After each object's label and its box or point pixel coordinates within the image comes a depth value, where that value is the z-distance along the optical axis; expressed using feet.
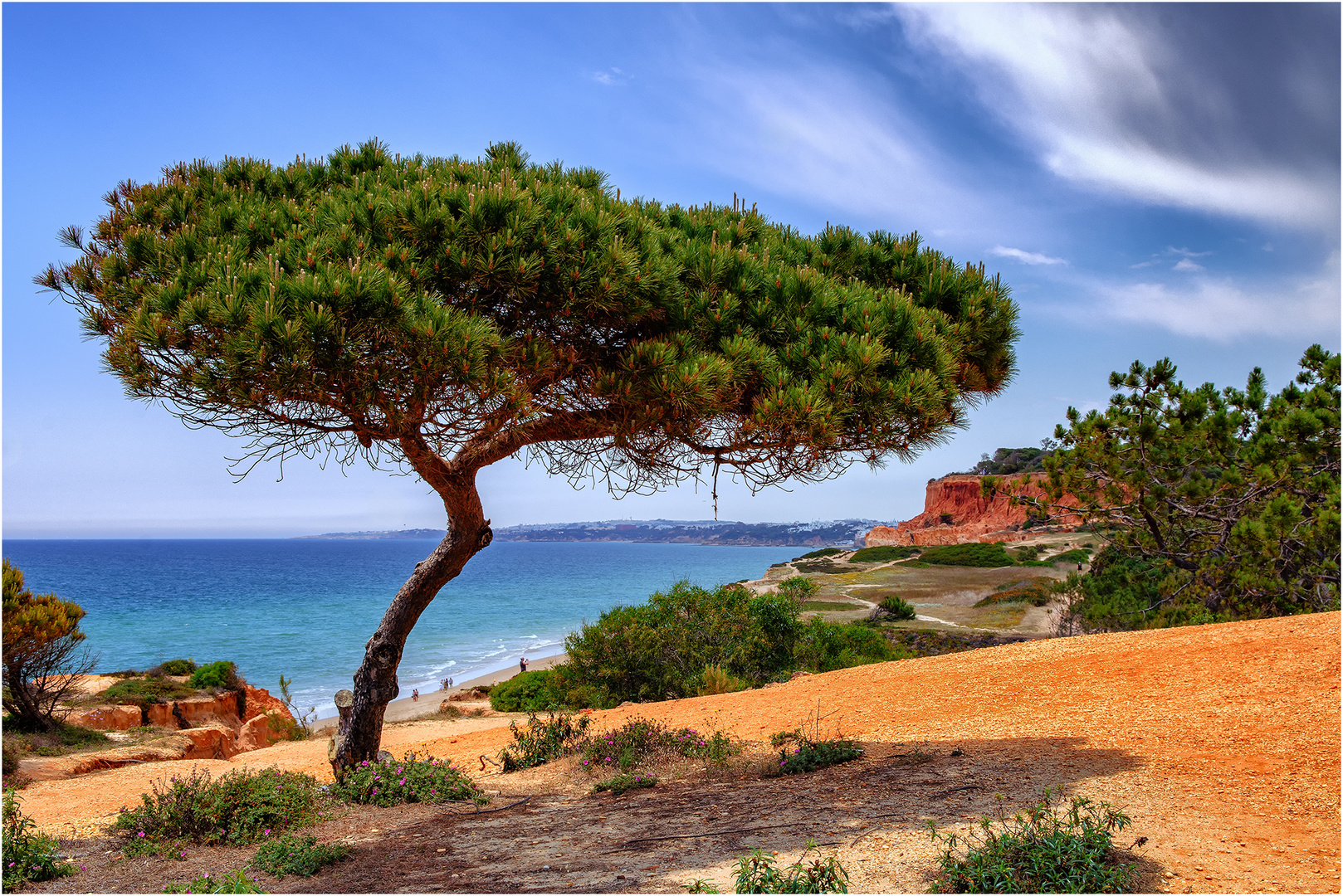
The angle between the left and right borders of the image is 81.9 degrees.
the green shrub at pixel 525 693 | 60.39
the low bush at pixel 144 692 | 56.34
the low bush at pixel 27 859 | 16.07
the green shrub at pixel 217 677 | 62.28
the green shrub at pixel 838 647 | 50.72
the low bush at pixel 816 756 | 21.77
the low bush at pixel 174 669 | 65.72
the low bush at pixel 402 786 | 22.07
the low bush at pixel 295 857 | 15.81
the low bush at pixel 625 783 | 21.59
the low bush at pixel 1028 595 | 100.07
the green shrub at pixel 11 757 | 37.72
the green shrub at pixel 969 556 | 166.61
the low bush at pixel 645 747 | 23.85
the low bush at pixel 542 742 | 27.35
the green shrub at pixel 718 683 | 43.78
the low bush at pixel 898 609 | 80.69
